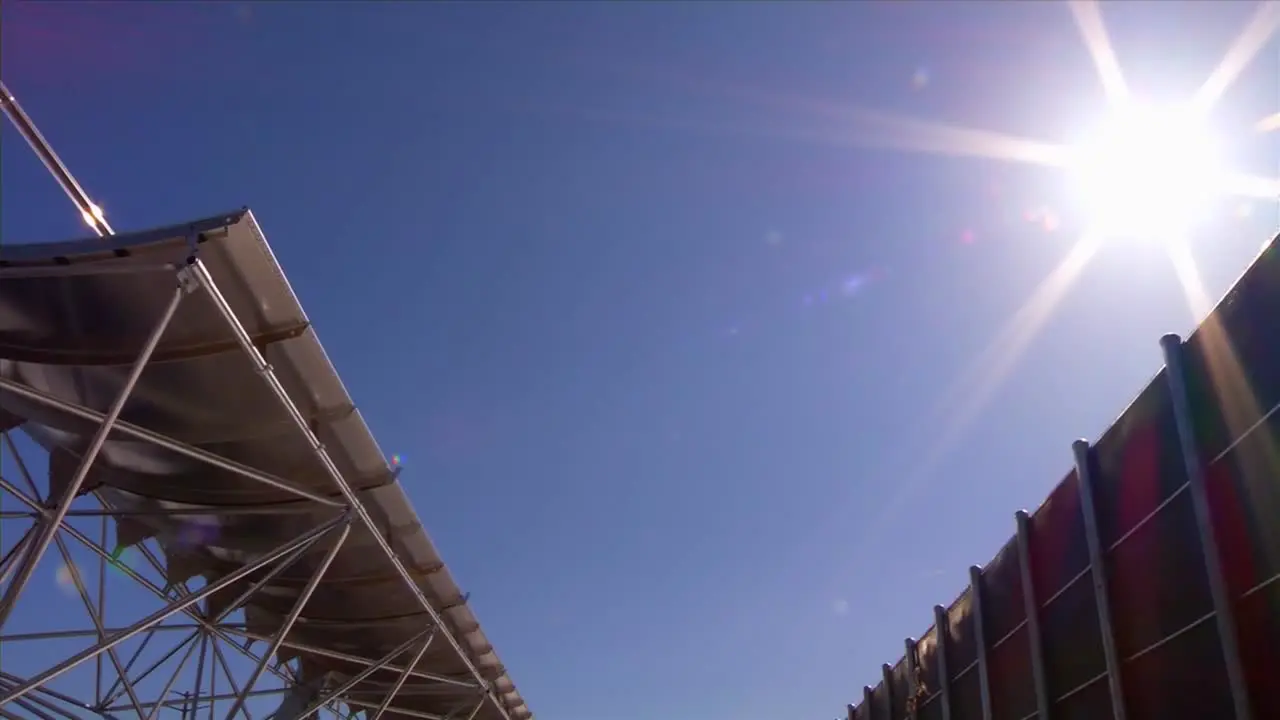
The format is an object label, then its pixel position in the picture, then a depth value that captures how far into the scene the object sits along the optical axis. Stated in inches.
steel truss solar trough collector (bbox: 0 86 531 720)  437.7
